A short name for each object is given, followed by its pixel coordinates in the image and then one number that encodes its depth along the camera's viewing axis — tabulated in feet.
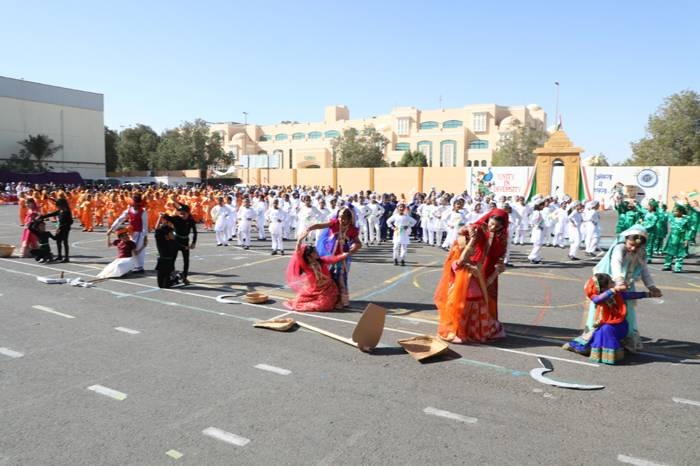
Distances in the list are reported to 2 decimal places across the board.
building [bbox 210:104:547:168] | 293.23
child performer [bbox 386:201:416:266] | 46.03
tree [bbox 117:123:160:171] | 262.67
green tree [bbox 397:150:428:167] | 241.14
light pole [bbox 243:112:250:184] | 349.00
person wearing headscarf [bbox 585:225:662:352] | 20.86
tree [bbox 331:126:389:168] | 220.43
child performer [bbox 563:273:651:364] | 20.70
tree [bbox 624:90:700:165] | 139.54
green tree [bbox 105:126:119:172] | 265.54
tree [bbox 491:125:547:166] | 183.93
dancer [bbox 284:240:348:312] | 28.96
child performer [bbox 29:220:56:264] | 45.29
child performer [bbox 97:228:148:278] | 37.76
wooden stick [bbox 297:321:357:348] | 22.84
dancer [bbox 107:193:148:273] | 39.45
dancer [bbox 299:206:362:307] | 29.60
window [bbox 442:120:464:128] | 313.83
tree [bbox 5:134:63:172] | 203.72
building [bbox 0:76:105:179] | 214.07
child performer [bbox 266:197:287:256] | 52.90
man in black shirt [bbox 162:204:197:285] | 35.27
